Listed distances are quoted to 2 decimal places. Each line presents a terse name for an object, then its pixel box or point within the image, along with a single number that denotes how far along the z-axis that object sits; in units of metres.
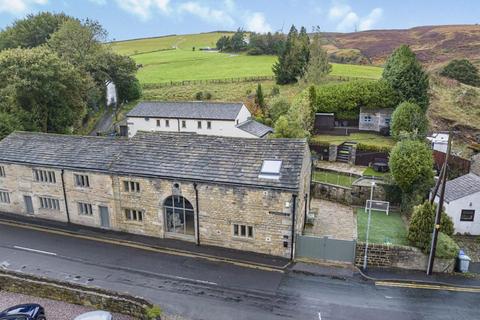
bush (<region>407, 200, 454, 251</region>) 22.92
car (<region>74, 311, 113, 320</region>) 17.70
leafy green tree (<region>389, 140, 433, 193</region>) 30.30
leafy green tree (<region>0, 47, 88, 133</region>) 41.88
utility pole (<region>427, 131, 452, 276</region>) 20.79
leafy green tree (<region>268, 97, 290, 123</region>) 53.75
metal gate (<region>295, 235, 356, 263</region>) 23.75
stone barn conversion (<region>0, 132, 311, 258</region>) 24.17
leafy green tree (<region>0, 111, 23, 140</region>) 40.53
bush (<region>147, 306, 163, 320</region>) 17.52
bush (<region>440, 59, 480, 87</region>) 69.75
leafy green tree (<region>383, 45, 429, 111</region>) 50.31
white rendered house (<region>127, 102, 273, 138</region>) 47.84
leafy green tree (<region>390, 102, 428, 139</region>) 44.81
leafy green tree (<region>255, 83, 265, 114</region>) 61.18
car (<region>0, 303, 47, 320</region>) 17.70
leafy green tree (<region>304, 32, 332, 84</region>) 65.56
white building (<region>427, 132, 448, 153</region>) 40.56
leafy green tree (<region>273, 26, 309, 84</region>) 73.06
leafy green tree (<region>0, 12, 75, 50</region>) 73.50
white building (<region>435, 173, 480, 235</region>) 27.55
